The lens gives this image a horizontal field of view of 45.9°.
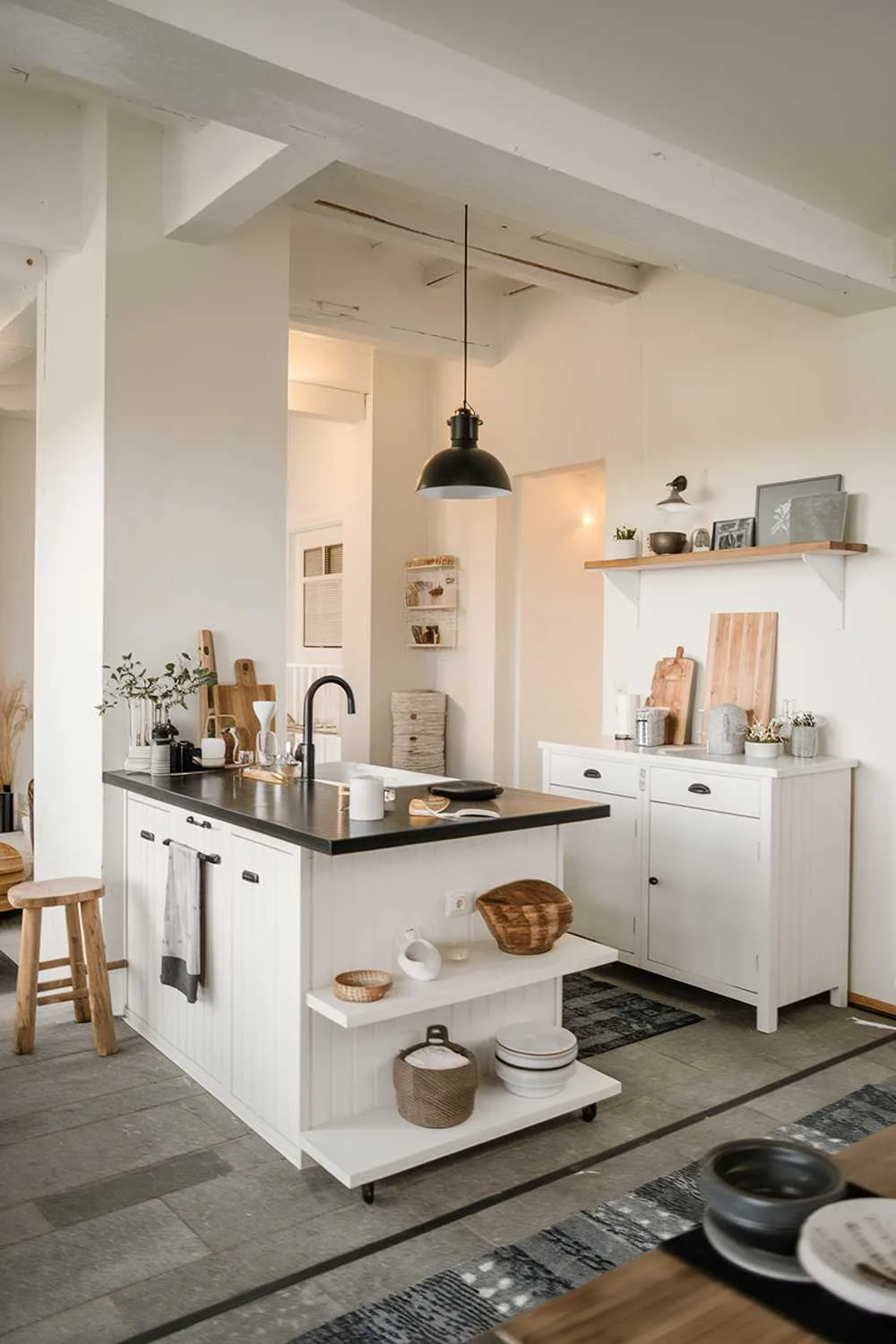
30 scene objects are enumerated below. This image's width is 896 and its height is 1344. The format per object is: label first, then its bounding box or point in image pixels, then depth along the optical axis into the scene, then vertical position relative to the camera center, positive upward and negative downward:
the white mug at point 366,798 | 2.95 -0.40
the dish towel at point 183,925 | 3.32 -0.87
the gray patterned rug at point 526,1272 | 2.14 -1.36
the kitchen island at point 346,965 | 2.77 -0.88
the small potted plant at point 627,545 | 5.07 +0.54
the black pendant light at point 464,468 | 3.98 +0.71
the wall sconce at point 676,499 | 4.74 +0.71
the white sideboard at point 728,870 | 3.92 -0.83
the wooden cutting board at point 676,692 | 4.86 -0.16
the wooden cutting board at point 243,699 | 4.32 -0.19
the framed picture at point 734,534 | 4.59 +0.55
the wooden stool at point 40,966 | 3.62 -1.06
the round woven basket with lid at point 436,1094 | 2.76 -1.15
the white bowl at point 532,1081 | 2.98 -1.21
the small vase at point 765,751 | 4.21 -0.37
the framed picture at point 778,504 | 4.37 +0.66
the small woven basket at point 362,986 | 2.69 -0.86
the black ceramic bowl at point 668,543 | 4.82 +0.52
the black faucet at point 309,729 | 3.49 -0.27
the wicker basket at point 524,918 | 3.04 -0.76
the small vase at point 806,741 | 4.23 -0.33
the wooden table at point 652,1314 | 1.03 -0.66
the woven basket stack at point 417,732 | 6.57 -0.48
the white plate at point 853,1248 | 1.06 -0.62
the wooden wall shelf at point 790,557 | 4.09 +0.42
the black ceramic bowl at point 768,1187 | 1.15 -0.61
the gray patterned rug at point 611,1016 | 3.81 -1.38
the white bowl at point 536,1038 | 3.02 -1.12
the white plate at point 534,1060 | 2.98 -1.15
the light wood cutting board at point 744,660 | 4.53 -0.01
